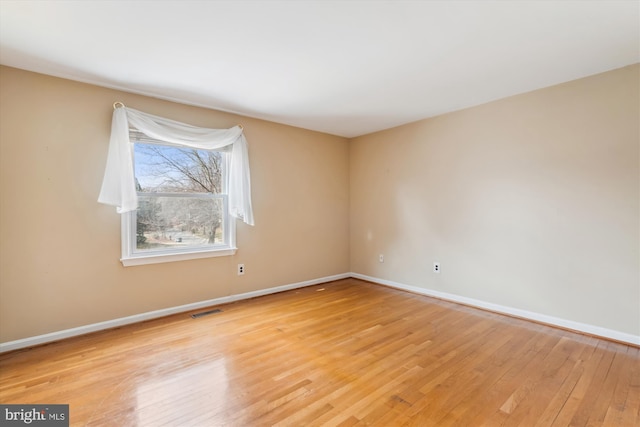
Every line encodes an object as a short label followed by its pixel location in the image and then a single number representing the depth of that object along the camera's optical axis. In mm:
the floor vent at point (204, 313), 3180
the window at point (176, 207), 3068
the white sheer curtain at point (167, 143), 2773
